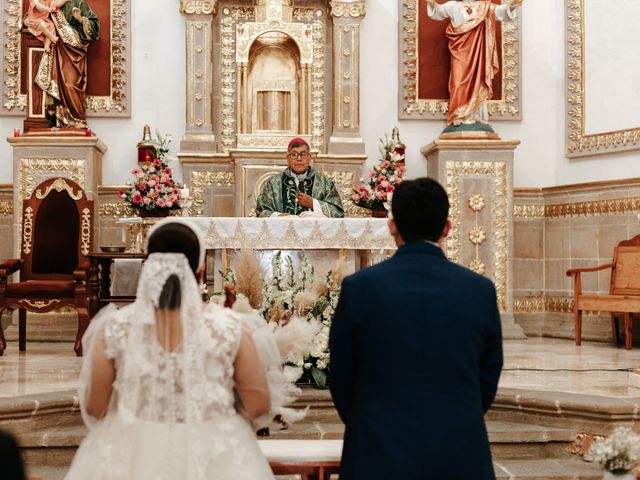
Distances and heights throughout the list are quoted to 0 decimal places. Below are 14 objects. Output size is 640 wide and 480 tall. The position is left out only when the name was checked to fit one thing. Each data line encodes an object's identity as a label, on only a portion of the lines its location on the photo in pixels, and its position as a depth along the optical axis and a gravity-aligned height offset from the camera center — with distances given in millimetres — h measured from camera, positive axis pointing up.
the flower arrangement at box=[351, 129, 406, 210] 9734 +673
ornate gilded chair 8422 +5
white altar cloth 8297 +90
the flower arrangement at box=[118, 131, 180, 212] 9422 +547
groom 2705 -339
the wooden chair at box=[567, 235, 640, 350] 9055 -498
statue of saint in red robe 10469 +2199
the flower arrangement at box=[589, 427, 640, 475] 3576 -823
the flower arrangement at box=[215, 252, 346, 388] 5656 -380
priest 8984 +528
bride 2781 -414
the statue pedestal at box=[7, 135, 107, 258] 10031 +885
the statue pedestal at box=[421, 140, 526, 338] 10312 +397
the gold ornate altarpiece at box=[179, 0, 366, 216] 10672 +1811
